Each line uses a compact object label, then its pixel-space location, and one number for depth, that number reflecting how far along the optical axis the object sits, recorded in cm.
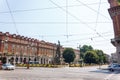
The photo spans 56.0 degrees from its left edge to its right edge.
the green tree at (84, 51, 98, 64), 5050
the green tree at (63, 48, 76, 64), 5040
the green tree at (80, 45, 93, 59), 7656
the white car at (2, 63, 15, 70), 2266
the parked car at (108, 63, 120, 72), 2214
